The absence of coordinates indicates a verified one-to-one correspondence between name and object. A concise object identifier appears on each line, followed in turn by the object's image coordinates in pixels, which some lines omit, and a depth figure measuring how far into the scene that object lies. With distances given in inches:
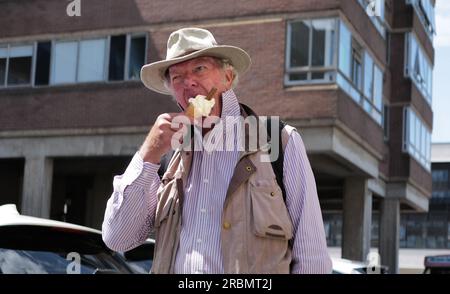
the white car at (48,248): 177.2
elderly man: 116.0
